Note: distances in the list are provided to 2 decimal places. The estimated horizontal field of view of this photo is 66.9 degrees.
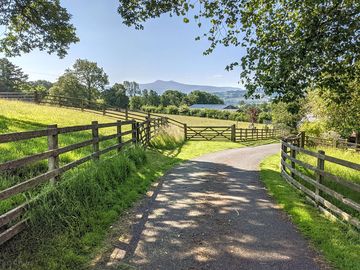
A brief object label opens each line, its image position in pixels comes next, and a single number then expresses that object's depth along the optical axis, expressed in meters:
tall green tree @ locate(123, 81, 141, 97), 197.00
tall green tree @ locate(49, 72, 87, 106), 66.44
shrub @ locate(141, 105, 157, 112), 85.61
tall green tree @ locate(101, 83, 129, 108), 85.44
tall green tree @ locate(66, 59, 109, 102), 70.06
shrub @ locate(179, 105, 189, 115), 79.38
